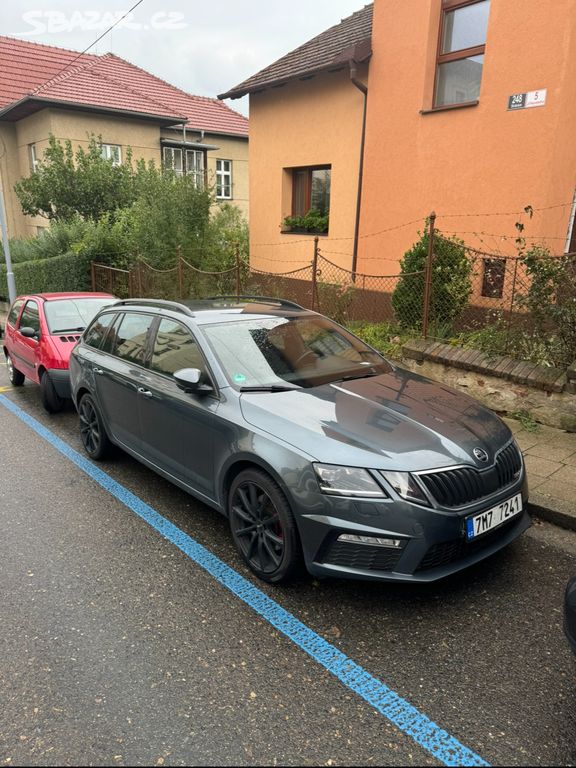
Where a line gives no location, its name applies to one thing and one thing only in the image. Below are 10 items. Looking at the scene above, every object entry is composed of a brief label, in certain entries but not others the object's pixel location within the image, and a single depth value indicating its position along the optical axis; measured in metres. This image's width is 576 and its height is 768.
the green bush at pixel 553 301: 5.42
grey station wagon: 2.81
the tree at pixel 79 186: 16.61
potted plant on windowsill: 11.30
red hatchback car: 6.65
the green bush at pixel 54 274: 14.53
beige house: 20.56
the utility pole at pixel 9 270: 15.04
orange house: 7.36
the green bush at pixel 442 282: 7.00
